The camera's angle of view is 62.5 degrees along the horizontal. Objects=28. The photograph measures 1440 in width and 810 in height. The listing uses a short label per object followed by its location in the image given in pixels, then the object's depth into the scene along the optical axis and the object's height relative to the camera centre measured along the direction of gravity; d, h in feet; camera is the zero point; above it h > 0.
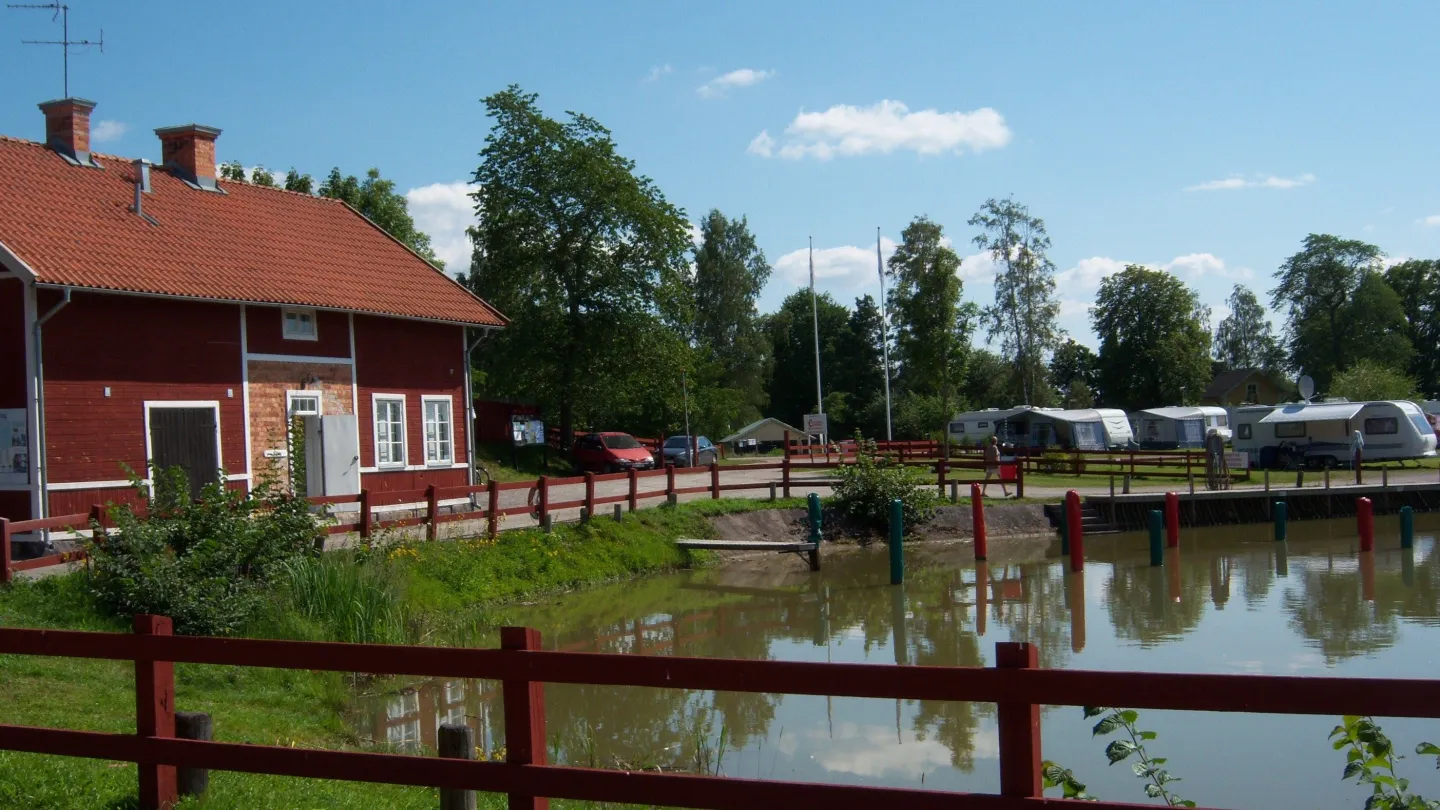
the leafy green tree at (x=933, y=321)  134.21 +10.27
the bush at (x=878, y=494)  90.53 -6.32
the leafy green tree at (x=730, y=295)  232.73 +24.44
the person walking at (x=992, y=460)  104.68 -4.73
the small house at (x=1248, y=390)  254.68 +1.23
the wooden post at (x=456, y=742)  17.87 -4.71
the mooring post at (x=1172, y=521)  87.86 -9.04
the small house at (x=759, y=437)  206.80 -3.52
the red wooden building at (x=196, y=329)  59.57 +6.57
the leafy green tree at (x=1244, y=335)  322.96 +16.63
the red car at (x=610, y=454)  130.00 -3.31
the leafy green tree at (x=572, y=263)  132.77 +18.45
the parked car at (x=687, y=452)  145.79 -4.00
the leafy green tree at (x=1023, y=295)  206.69 +19.52
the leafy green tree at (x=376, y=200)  160.15 +32.20
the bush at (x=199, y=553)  42.80 -4.30
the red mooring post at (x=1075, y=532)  76.28 -8.39
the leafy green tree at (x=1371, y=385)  193.98 +0.80
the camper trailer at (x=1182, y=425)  183.62 -4.19
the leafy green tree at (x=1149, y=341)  242.17 +12.42
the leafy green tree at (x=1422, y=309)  266.57 +17.95
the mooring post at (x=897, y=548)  72.84 -8.40
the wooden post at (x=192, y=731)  18.06 -4.41
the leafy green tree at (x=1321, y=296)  267.80 +22.44
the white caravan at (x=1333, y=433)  130.82 -4.78
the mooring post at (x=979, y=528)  80.89 -8.22
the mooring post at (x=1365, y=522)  82.43 -9.19
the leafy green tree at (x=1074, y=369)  278.87 +8.40
